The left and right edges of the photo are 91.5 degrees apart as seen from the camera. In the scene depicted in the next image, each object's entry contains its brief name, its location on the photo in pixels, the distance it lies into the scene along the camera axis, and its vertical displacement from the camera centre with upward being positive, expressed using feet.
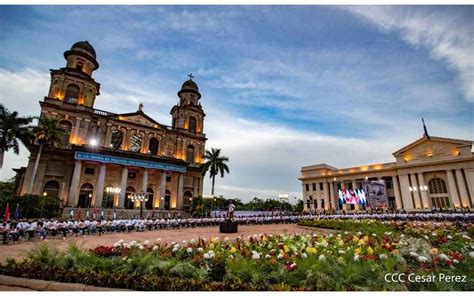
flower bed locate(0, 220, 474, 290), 14.28 -4.35
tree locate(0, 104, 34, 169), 74.28 +22.74
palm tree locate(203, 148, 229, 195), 126.96 +21.51
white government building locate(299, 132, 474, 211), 114.11 +17.14
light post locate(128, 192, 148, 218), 71.17 +2.01
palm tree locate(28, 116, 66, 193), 79.15 +23.37
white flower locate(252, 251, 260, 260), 17.53 -3.81
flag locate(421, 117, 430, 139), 130.62 +41.67
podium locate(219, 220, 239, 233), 54.70 -5.28
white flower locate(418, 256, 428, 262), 16.53 -3.68
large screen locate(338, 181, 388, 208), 81.05 +3.91
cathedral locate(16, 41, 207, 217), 85.81 +17.91
